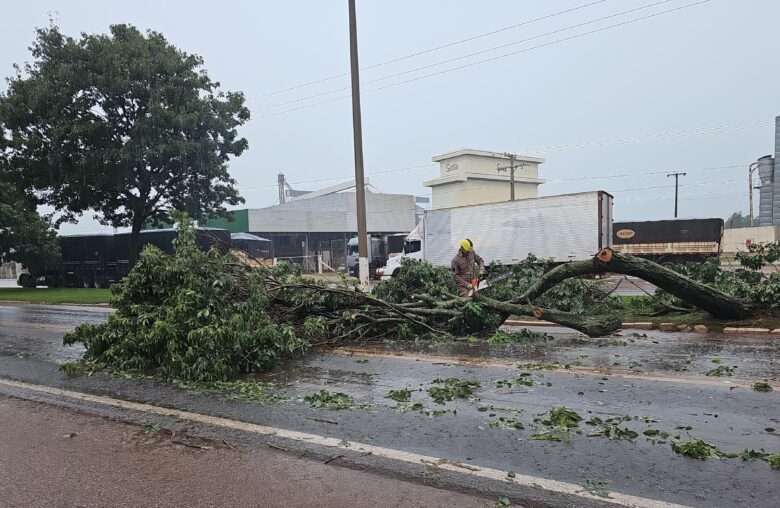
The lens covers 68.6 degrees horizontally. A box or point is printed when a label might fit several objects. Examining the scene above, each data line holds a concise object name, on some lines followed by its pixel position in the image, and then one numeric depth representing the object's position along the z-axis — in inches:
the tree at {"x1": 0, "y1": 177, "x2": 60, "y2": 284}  1039.0
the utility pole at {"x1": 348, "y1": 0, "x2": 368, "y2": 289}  652.7
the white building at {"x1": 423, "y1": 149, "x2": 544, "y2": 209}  2369.6
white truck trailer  898.7
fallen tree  275.7
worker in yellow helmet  426.3
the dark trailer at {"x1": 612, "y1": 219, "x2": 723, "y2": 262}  1179.9
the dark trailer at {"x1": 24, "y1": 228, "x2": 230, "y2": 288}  1235.9
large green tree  879.1
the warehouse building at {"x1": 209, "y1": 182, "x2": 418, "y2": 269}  1753.2
